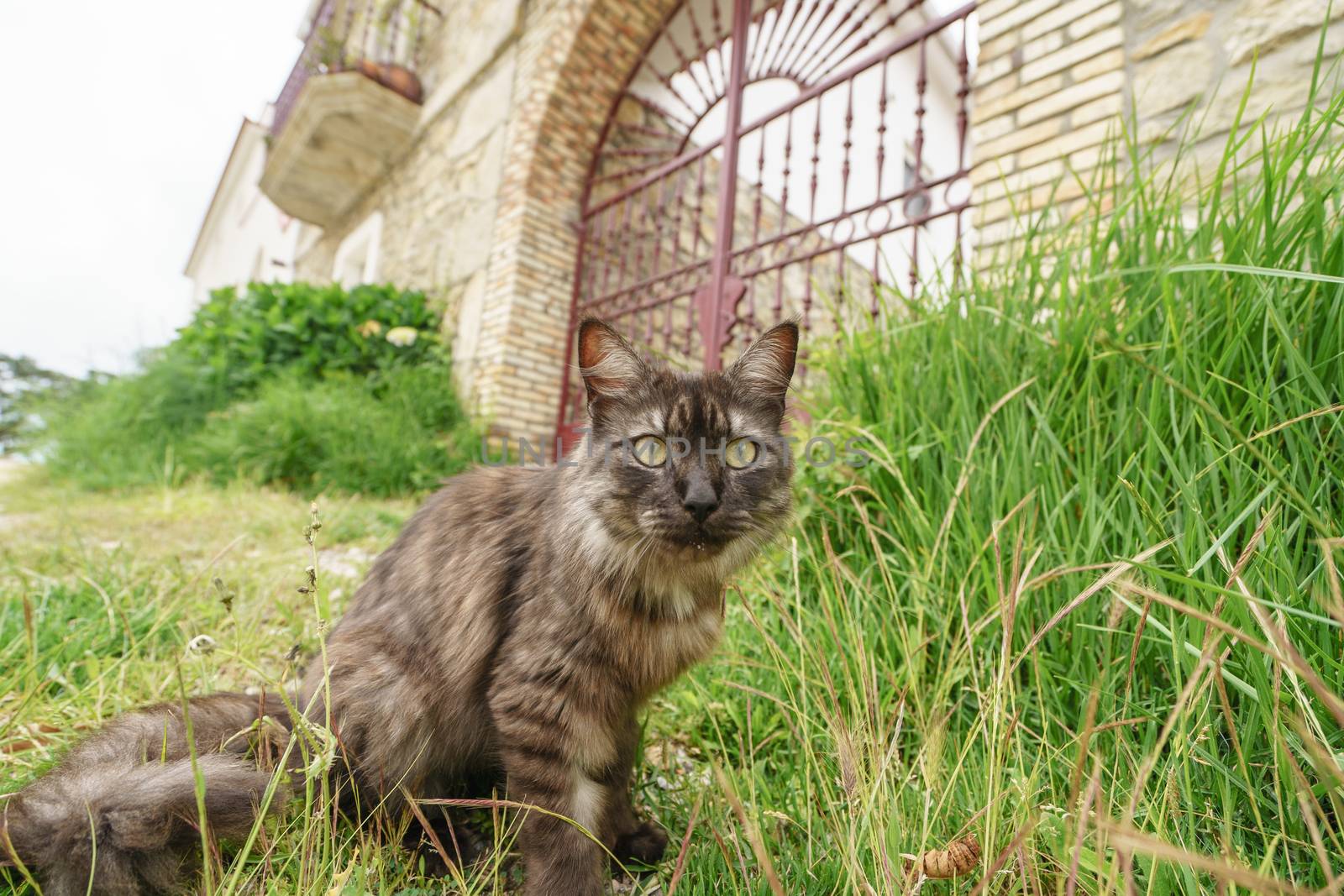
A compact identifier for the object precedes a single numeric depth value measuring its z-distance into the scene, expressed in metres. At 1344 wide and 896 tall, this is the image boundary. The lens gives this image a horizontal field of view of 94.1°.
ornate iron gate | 4.01
